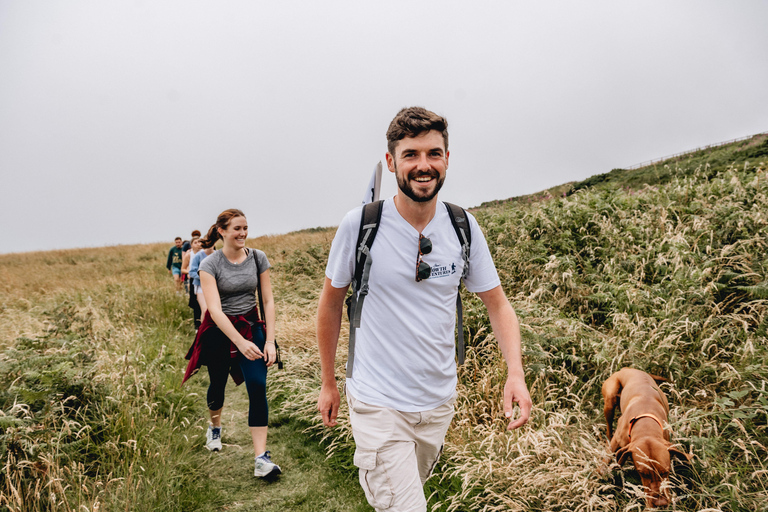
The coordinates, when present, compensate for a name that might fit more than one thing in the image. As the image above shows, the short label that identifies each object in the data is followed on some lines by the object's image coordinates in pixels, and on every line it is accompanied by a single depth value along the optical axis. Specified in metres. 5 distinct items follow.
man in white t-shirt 1.96
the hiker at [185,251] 10.68
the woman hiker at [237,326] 3.75
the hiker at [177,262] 12.03
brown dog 2.65
